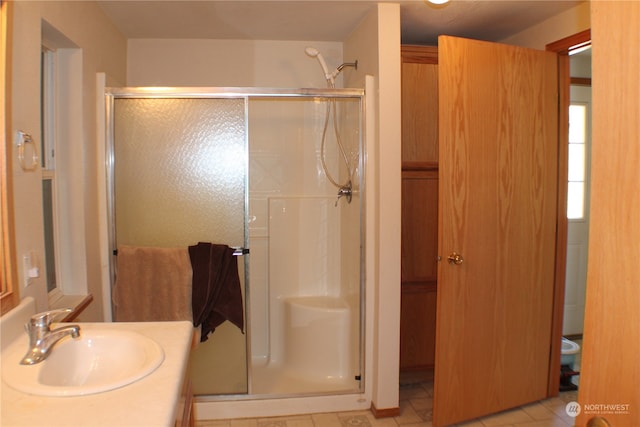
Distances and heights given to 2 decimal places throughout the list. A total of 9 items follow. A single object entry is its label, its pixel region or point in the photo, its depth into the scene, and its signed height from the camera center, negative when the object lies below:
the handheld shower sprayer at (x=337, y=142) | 2.95 +0.34
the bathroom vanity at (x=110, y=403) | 1.01 -0.49
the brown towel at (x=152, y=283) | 2.54 -0.50
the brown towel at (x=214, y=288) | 2.55 -0.53
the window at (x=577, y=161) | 3.84 +0.25
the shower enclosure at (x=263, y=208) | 2.57 -0.11
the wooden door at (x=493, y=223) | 2.41 -0.17
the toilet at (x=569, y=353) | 3.08 -1.05
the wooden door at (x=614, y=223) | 0.74 -0.05
